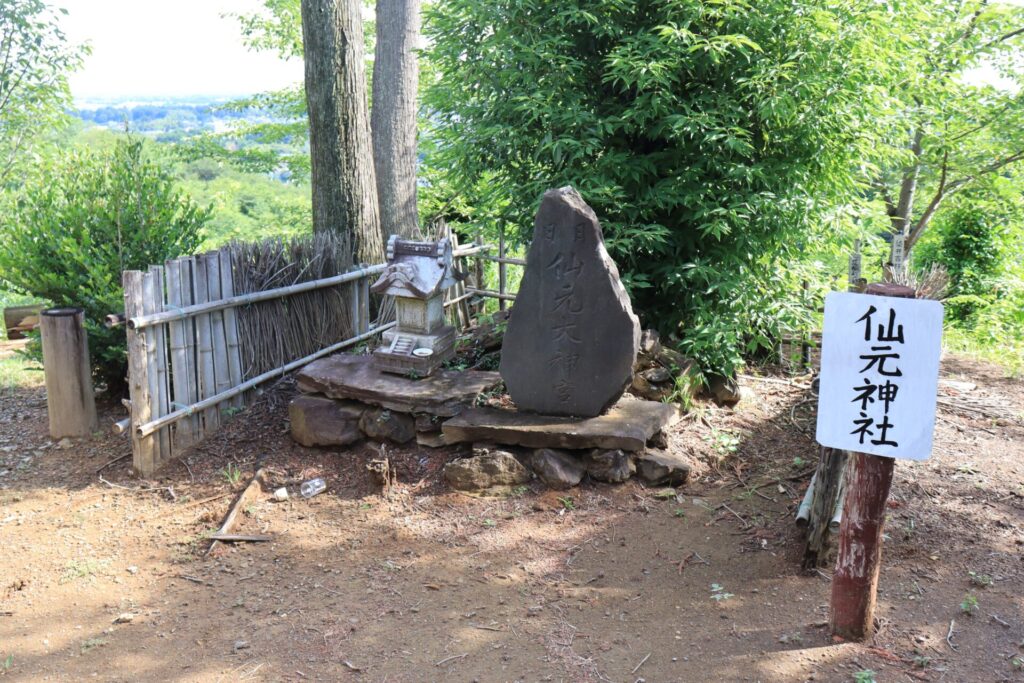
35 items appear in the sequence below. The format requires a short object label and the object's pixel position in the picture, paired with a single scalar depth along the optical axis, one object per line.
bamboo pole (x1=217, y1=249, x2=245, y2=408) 6.13
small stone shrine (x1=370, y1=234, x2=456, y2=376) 5.99
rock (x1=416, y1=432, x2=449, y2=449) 5.74
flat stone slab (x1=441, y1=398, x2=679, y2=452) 5.24
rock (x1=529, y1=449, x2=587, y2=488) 5.27
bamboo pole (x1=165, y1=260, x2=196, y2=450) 5.66
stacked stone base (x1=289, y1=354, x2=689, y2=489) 5.29
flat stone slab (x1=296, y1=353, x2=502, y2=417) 5.73
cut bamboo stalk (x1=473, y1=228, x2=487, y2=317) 9.22
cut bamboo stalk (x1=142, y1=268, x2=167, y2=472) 5.45
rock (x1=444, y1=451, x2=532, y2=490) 5.29
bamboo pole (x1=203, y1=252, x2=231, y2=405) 6.01
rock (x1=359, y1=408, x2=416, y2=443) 5.85
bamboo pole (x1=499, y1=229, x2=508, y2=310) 8.67
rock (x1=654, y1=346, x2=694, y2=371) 6.40
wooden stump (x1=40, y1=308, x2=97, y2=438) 6.08
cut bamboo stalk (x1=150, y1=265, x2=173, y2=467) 5.54
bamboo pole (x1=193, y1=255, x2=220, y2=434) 5.91
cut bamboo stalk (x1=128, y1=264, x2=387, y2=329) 5.45
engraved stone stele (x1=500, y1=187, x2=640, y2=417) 5.38
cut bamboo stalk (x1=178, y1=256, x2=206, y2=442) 5.77
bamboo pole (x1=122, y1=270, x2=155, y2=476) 5.34
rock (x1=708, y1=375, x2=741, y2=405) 6.65
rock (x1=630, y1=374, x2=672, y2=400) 6.26
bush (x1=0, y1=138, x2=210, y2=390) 6.34
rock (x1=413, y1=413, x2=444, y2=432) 5.74
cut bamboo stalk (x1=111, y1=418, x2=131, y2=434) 5.72
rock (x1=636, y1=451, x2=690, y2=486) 5.34
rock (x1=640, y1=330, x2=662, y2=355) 6.32
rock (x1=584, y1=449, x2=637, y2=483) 5.28
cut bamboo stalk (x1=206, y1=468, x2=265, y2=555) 4.99
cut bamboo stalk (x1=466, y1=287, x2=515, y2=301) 9.00
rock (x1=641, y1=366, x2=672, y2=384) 6.28
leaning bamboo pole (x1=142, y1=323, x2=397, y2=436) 5.62
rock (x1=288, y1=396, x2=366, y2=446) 5.95
